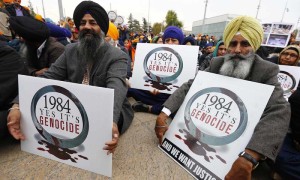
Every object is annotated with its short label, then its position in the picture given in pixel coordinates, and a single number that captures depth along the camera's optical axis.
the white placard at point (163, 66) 2.73
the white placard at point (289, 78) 3.05
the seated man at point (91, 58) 2.05
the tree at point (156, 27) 55.38
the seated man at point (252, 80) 1.33
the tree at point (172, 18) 51.51
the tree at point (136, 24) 62.36
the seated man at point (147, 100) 2.92
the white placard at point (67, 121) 1.41
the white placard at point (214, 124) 1.46
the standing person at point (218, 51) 3.97
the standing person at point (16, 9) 5.11
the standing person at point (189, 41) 5.54
